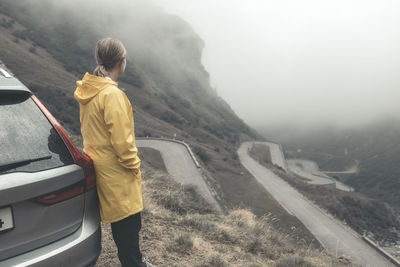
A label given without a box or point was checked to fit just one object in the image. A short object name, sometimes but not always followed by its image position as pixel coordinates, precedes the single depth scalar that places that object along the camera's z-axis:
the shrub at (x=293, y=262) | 4.96
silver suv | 2.24
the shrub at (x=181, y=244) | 4.92
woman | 2.81
